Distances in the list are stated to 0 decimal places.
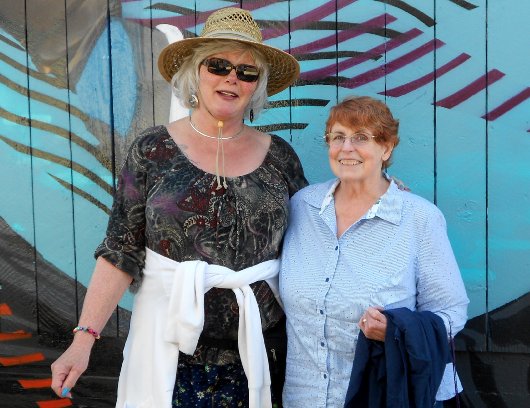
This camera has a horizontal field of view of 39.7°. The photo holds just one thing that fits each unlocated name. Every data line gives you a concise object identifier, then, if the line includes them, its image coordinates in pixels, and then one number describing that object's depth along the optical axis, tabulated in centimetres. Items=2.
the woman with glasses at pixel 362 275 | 207
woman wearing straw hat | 217
